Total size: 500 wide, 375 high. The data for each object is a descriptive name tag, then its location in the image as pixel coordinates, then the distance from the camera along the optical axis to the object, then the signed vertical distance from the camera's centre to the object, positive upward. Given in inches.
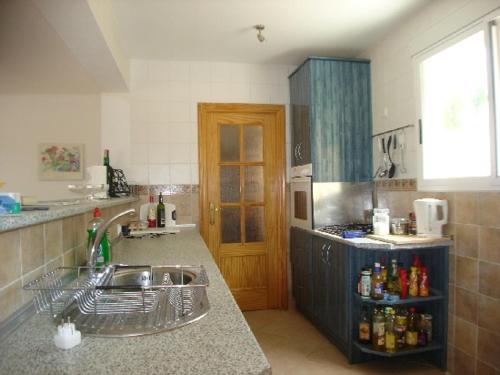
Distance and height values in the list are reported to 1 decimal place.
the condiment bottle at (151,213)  112.0 -6.7
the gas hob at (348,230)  86.1 -10.8
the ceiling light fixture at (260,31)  95.9 +46.0
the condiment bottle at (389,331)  80.4 -33.7
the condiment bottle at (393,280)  83.0 -22.2
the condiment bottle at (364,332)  82.9 -34.3
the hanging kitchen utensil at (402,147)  97.1 +12.2
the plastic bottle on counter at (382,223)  88.2 -8.5
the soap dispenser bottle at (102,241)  53.8 -7.7
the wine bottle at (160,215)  112.9 -7.3
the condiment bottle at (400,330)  81.8 -33.4
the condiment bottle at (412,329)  82.1 -34.3
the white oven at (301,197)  108.3 -1.9
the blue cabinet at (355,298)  81.0 -26.6
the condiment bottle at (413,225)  87.0 -9.0
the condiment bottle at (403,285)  82.0 -22.8
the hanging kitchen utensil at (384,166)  103.3 +7.3
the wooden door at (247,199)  122.5 -2.7
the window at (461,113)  70.1 +17.9
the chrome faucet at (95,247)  47.5 -7.4
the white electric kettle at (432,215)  79.2 -6.0
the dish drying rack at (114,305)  33.2 -12.6
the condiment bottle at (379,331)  81.2 -33.4
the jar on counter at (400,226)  88.4 -9.4
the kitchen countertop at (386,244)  76.0 -12.2
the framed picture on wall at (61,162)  161.8 +15.4
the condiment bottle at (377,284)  80.4 -22.4
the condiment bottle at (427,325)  83.4 -33.0
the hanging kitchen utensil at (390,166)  100.3 +6.9
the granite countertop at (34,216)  28.7 -2.1
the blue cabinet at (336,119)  107.7 +23.2
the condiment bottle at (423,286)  81.5 -23.0
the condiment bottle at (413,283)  81.9 -22.4
